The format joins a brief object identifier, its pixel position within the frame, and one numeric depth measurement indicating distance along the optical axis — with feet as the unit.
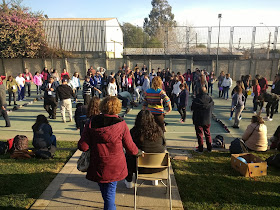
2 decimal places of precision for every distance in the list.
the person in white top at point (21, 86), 41.50
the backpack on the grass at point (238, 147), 17.68
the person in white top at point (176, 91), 33.45
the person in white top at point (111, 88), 32.63
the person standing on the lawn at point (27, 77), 44.89
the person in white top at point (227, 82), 42.98
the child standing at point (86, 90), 32.42
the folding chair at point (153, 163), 11.71
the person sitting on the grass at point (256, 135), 18.21
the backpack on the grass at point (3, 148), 18.52
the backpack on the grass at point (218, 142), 19.84
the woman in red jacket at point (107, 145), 8.92
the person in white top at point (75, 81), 40.34
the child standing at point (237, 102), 25.91
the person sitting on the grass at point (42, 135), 17.63
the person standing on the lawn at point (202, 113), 17.93
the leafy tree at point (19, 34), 75.20
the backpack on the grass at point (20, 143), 18.25
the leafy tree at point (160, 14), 206.18
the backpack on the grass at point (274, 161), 16.04
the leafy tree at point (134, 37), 107.45
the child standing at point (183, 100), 28.13
